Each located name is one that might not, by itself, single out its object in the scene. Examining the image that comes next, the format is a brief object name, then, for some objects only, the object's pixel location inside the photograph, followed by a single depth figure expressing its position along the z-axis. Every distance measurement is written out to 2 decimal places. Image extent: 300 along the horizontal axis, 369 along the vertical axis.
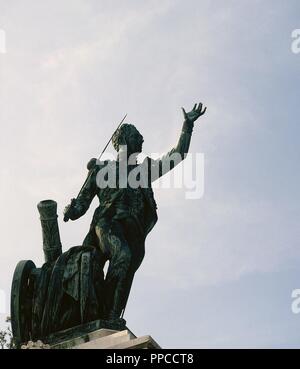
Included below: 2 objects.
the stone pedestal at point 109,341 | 10.27
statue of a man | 12.23
